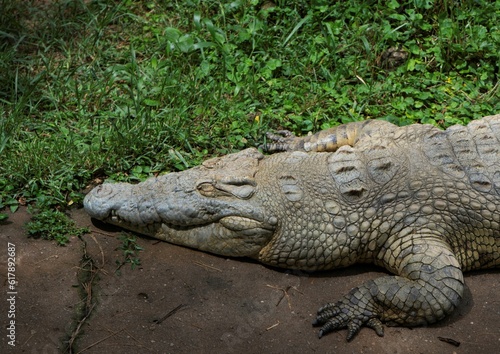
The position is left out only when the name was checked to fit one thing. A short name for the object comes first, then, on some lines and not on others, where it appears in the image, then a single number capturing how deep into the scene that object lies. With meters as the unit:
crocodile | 4.46
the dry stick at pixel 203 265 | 4.75
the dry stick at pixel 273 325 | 4.37
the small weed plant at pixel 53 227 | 4.88
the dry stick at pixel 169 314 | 4.36
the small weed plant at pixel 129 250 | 4.75
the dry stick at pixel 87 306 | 4.17
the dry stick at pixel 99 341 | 4.14
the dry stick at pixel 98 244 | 4.80
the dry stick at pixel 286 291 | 4.55
